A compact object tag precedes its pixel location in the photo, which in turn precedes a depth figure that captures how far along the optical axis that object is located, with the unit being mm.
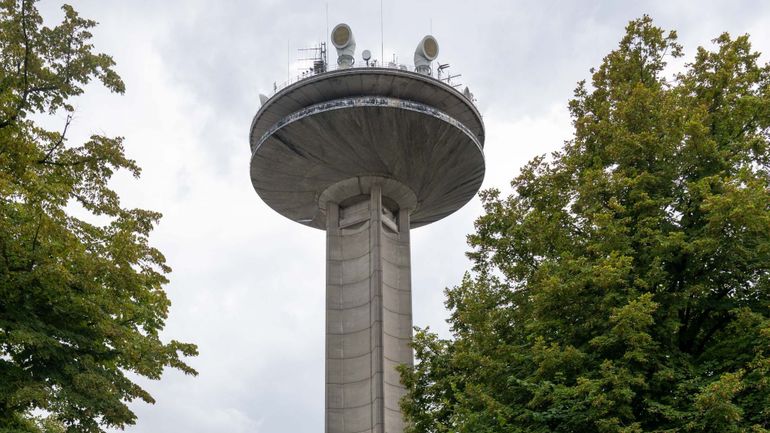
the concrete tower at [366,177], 42031
